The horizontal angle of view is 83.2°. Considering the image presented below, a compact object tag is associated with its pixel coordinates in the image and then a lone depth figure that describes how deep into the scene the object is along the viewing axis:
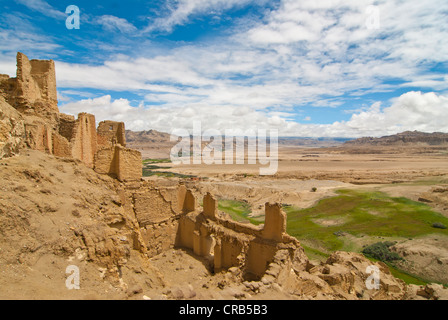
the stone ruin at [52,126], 12.89
